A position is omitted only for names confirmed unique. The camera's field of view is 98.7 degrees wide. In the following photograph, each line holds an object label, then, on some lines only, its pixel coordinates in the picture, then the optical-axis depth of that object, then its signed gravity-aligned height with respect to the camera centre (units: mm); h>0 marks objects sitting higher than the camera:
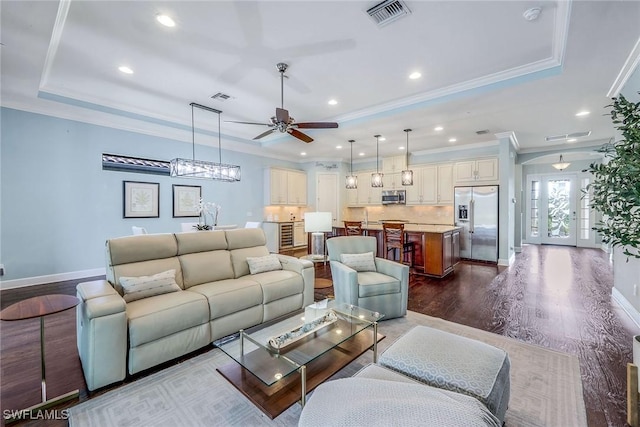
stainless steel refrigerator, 6250 -238
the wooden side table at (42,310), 1734 -649
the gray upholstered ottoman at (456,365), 1427 -879
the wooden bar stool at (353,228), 5750 -373
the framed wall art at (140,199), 5281 +236
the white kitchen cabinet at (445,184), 7039 +686
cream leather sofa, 2027 -810
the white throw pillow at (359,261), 3543 -663
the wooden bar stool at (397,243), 5160 -630
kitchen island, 5117 -705
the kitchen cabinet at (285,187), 7684 +704
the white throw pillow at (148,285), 2477 -695
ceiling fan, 3297 +1116
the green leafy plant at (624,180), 1679 +191
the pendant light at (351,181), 6922 +749
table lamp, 4023 -166
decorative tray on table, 1921 -921
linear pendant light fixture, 4441 +712
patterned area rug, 1734 -1317
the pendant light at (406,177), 5887 +714
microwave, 7844 +395
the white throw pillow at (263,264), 3389 -666
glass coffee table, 1633 -986
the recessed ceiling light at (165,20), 2529 +1793
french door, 8930 +42
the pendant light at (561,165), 8125 +1338
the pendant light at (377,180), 6254 +700
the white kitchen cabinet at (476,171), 6375 +957
